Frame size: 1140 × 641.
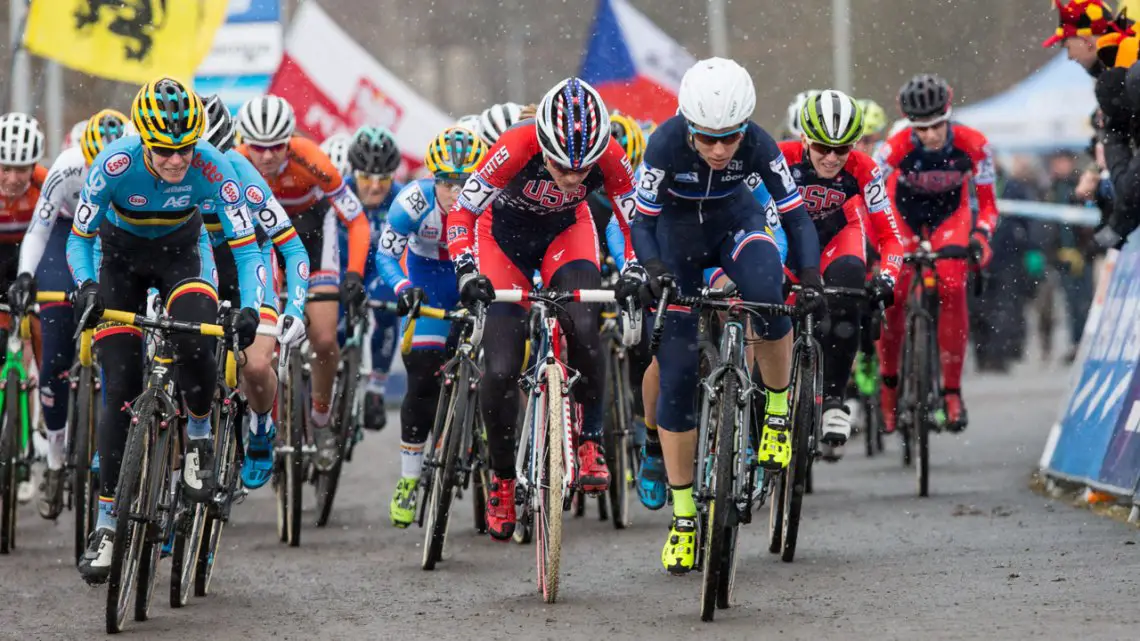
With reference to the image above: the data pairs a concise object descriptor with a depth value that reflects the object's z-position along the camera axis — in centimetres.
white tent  5347
